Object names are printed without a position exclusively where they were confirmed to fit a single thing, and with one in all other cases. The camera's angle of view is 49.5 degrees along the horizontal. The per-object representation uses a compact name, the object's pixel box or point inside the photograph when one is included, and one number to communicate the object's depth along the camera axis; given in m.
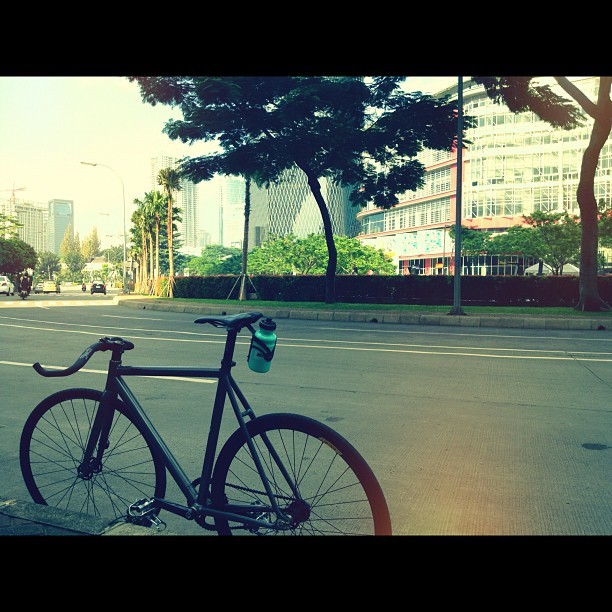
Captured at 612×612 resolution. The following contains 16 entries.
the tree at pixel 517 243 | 55.00
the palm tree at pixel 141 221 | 64.75
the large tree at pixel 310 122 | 21.72
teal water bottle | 2.85
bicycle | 2.72
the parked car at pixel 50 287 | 59.06
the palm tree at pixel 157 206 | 57.34
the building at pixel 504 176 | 75.00
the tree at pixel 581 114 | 19.92
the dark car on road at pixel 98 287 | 65.25
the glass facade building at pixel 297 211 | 129.38
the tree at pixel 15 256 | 74.21
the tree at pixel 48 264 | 140.50
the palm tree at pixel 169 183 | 49.66
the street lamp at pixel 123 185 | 45.55
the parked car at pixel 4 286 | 48.72
